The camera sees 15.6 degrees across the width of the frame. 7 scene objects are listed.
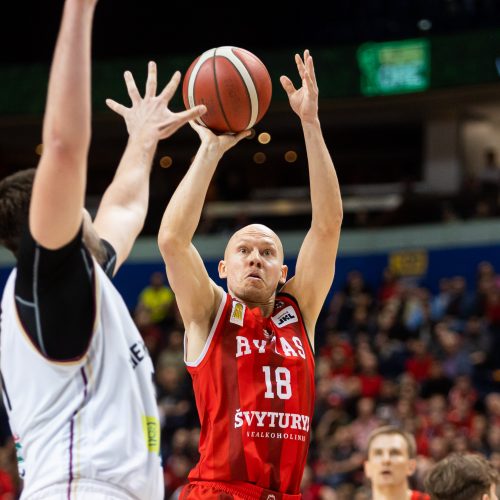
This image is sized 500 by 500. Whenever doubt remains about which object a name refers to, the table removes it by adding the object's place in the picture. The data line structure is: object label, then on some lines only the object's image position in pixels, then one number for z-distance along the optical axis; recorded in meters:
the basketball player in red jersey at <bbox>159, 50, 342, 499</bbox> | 8.39
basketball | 9.09
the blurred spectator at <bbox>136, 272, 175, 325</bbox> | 31.61
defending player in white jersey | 4.80
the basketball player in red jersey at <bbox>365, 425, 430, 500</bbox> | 11.00
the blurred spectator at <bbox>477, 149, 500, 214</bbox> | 34.23
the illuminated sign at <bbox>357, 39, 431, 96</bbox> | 34.09
